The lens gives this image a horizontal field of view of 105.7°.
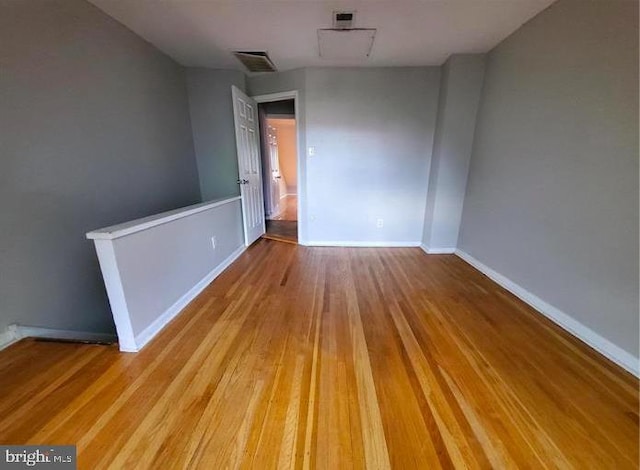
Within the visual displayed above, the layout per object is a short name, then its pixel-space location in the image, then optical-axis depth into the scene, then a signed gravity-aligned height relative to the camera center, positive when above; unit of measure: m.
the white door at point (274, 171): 5.84 -0.13
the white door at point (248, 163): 3.11 +0.04
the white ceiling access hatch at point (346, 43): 2.24 +1.19
